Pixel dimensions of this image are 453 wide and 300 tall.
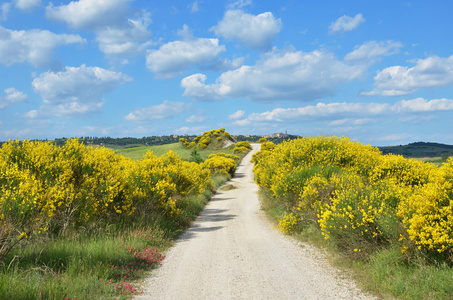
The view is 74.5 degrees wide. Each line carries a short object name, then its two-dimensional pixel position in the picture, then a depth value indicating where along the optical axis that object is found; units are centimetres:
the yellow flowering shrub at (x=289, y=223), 1394
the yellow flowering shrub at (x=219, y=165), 4988
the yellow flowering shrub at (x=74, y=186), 768
